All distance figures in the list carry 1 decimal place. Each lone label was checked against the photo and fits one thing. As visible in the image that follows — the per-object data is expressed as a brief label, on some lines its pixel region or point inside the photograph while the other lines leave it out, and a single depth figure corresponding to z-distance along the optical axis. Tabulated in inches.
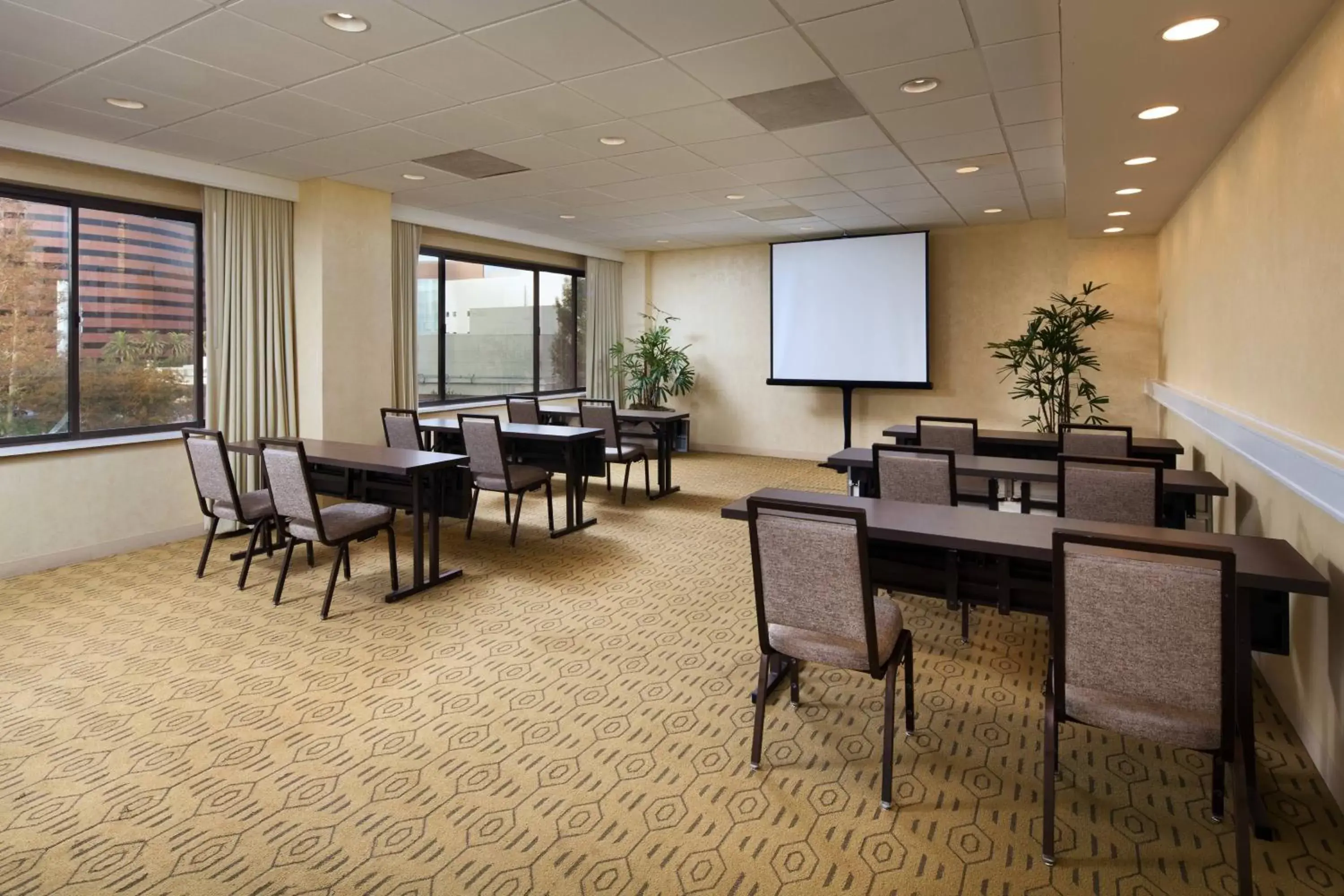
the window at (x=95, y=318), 187.0
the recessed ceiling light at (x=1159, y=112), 130.5
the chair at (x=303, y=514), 153.4
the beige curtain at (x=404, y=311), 285.3
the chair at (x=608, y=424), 266.1
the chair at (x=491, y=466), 212.5
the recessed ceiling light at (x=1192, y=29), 95.3
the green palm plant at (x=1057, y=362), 277.0
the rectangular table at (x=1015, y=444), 227.8
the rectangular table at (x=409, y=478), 167.8
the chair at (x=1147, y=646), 70.7
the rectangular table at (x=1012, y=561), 83.3
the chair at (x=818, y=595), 87.7
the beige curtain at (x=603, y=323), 396.5
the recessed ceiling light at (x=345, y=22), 122.2
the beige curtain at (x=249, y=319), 221.5
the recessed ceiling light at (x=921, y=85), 151.0
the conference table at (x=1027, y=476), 143.9
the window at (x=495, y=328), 322.0
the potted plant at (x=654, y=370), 389.7
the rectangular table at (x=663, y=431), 288.8
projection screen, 329.1
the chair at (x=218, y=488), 169.5
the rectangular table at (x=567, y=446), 228.4
